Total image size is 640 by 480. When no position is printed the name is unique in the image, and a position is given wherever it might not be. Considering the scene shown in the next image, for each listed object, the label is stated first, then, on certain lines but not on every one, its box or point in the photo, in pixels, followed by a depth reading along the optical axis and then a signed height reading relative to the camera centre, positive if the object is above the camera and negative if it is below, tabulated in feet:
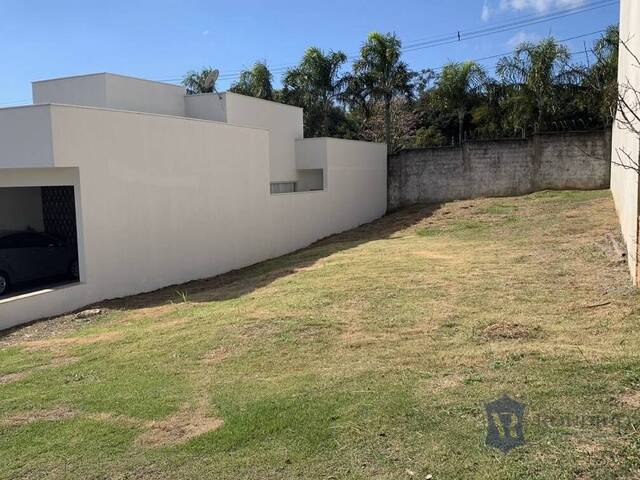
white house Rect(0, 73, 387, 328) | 33.15 +0.47
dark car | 38.06 -4.82
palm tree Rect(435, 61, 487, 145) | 77.36 +14.05
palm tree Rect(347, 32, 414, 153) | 73.97 +14.91
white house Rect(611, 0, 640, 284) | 25.49 +1.86
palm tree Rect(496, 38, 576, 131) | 70.69 +14.41
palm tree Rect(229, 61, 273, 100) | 84.43 +15.85
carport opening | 38.32 -3.53
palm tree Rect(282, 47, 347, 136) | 76.48 +14.10
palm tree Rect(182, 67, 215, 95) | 93.24 +18.05
